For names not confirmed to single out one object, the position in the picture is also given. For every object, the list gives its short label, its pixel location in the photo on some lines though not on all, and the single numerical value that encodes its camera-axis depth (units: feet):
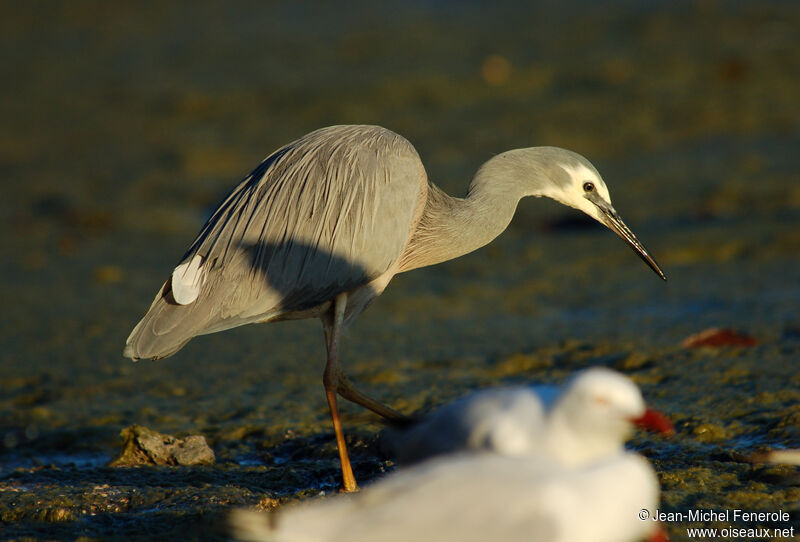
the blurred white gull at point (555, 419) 20.43
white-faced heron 31.12
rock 30.69
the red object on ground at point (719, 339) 38.00
